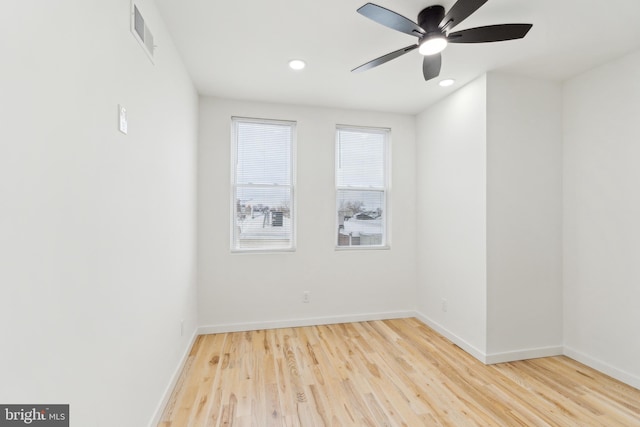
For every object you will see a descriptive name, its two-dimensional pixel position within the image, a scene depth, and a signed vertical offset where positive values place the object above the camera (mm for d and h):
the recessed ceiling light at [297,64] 2566 +1351
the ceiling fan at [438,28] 1641 +1155
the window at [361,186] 3846 +385
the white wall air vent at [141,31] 1564 +1040
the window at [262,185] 3551 +359
